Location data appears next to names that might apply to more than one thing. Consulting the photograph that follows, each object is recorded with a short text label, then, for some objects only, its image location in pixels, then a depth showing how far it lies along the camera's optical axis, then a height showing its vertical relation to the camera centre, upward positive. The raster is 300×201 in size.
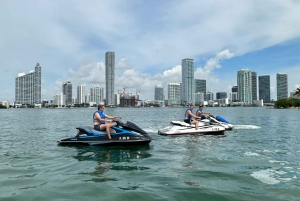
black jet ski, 13.30 -1.66
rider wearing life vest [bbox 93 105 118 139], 13.22 -0.89
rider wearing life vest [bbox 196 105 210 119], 20.04 -0.75
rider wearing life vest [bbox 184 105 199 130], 18.48 -0.99
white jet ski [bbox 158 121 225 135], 18.06 -1.76
